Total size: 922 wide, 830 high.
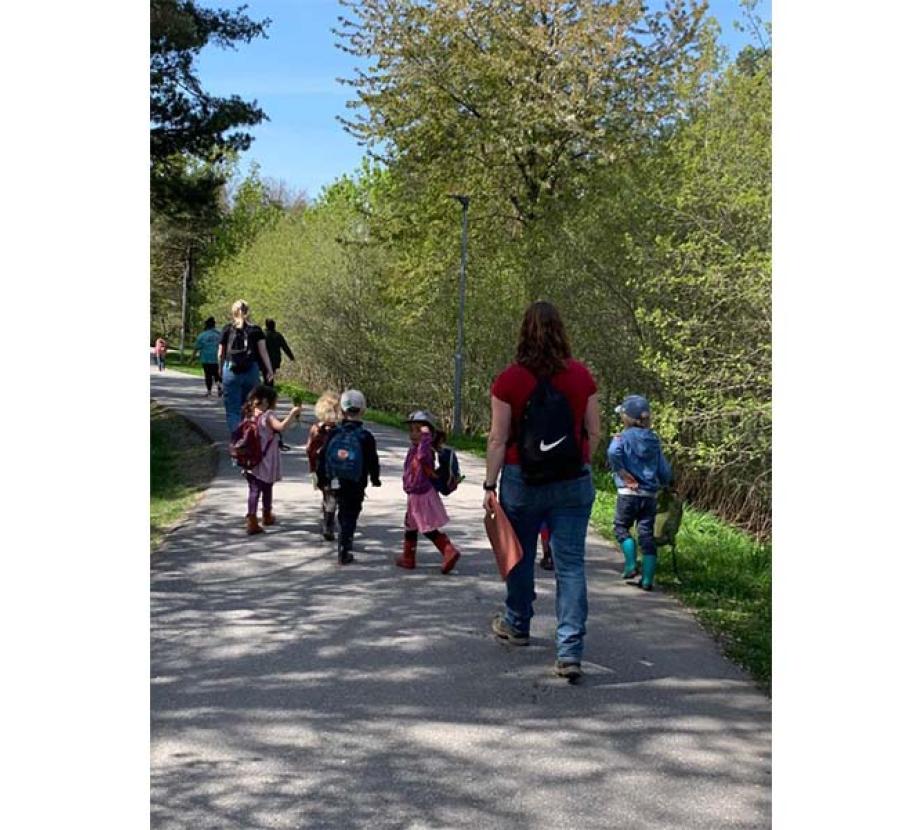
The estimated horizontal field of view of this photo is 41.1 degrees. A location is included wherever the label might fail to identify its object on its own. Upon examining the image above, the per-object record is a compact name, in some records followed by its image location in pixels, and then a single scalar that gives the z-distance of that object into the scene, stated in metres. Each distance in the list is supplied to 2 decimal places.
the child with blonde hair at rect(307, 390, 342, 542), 8.57
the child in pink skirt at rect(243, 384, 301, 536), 9.53
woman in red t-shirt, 5.98
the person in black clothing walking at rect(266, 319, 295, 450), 17.27
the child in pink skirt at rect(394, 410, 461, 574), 8.37
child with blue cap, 8.21
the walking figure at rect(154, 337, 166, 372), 19.36
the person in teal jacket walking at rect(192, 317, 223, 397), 19.48
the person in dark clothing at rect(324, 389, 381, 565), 8.36
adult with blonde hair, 12.01
